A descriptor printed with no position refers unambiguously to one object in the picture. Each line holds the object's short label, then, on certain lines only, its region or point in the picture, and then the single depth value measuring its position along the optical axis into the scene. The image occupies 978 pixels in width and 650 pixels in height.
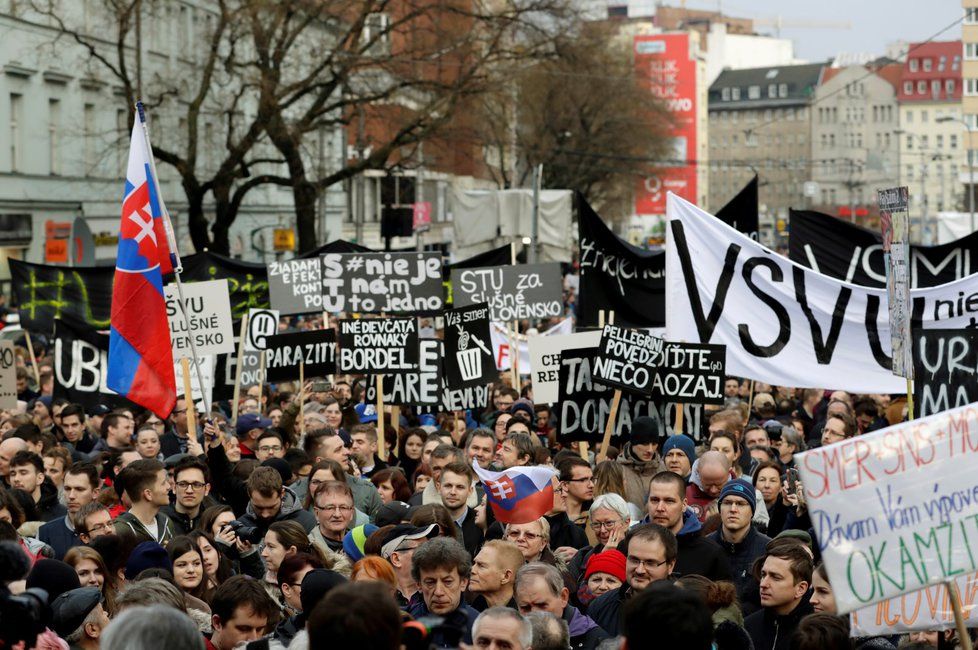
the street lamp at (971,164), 49.84
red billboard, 137.19
